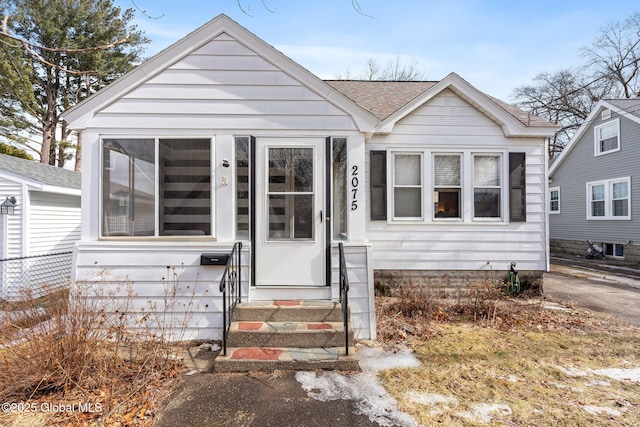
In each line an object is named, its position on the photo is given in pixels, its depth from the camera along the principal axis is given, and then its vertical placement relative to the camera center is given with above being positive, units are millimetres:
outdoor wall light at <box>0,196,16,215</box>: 7617 +239
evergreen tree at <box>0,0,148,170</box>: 13195 +7457
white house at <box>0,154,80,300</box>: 7484 -325
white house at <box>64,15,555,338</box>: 4309 +581
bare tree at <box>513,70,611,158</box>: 20406 +8291
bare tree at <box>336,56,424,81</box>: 20578 +9977
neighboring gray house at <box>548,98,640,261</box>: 10914 +1222
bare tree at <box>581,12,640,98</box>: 18941 +10415
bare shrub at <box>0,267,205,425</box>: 2848 -1568
